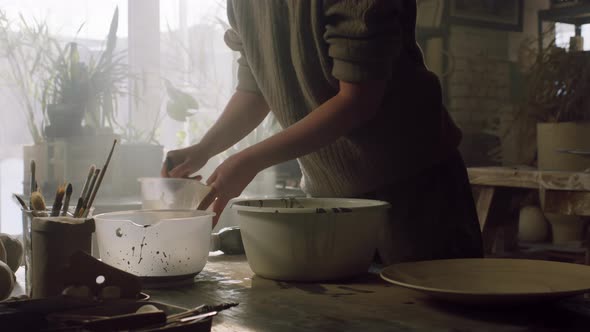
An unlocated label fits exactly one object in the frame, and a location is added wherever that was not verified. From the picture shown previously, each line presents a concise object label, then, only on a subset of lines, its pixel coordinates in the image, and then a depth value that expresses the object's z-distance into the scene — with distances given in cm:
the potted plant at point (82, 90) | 291
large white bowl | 109
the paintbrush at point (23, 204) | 107
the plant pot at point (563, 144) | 307
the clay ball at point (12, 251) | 128
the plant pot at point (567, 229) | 367
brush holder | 94
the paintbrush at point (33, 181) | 112
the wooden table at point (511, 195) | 268
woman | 126
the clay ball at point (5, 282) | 102
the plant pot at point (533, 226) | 382
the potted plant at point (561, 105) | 314
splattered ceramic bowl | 107
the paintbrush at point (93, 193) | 107
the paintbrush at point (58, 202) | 103
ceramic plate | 98
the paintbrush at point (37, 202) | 106
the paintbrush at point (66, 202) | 104
